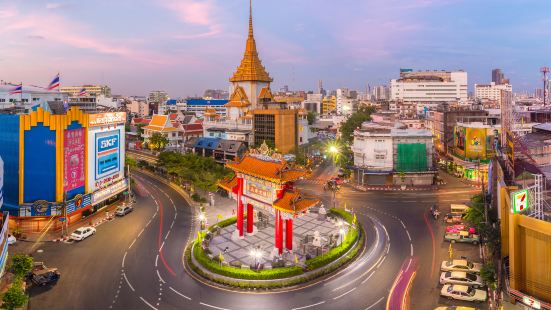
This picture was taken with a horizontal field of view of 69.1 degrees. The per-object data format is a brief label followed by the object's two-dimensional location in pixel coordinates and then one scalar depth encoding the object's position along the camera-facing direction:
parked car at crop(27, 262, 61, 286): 29.67
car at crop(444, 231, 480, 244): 38.44
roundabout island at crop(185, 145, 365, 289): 31.39
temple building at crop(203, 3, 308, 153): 82.81
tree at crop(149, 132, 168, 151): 91.62
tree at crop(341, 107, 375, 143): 104.62
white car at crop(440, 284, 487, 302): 27.58
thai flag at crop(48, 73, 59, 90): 52.67
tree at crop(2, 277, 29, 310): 23.61
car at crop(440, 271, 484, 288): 29.41
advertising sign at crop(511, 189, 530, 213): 23.11
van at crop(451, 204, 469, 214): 47.41
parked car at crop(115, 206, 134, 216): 48.03
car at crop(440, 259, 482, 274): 31.36
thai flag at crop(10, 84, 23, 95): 49.96
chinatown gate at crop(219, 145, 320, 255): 33.53
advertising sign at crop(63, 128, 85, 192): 43.53
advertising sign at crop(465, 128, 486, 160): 70.19
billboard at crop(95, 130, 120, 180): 48.59
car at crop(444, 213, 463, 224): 45.03
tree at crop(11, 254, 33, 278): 28.14
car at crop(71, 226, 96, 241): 39.50
